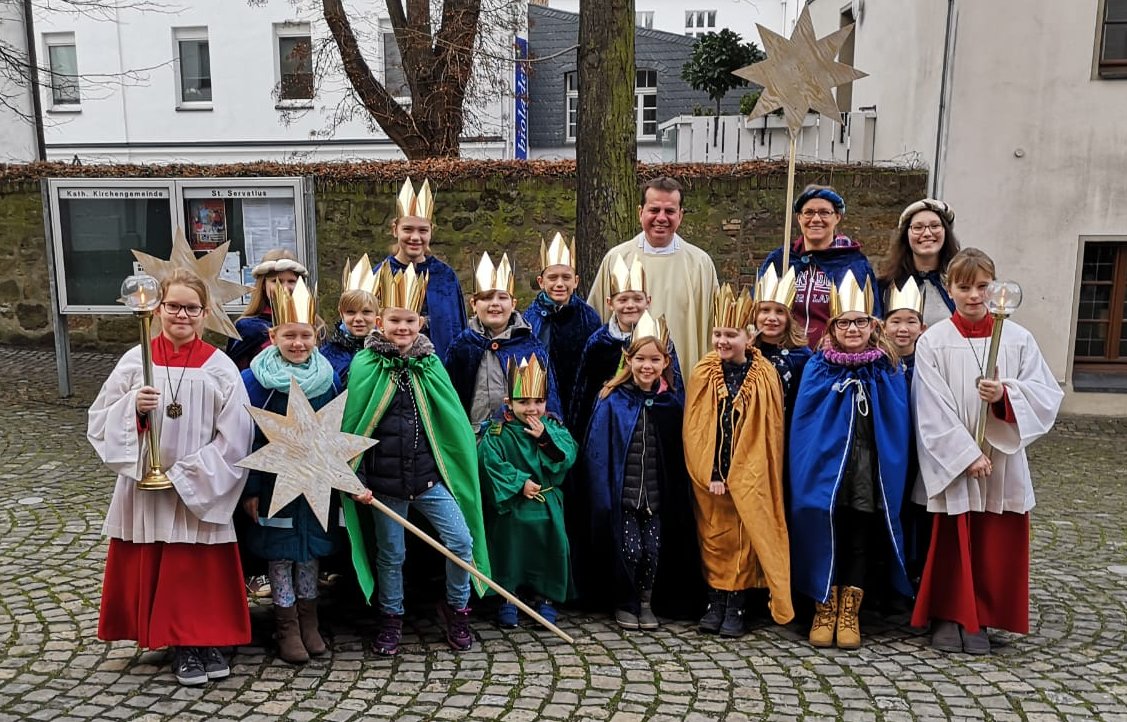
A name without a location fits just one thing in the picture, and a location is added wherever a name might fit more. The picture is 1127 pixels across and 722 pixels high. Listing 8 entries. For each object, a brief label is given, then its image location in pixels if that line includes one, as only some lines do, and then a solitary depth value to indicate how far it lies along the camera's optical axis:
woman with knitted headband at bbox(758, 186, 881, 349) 4.98
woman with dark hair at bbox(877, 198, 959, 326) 4.84
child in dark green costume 4.38
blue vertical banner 19.55
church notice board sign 9.32
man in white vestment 5.45
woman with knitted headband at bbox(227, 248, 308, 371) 4.79
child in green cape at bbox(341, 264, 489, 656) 4.11
